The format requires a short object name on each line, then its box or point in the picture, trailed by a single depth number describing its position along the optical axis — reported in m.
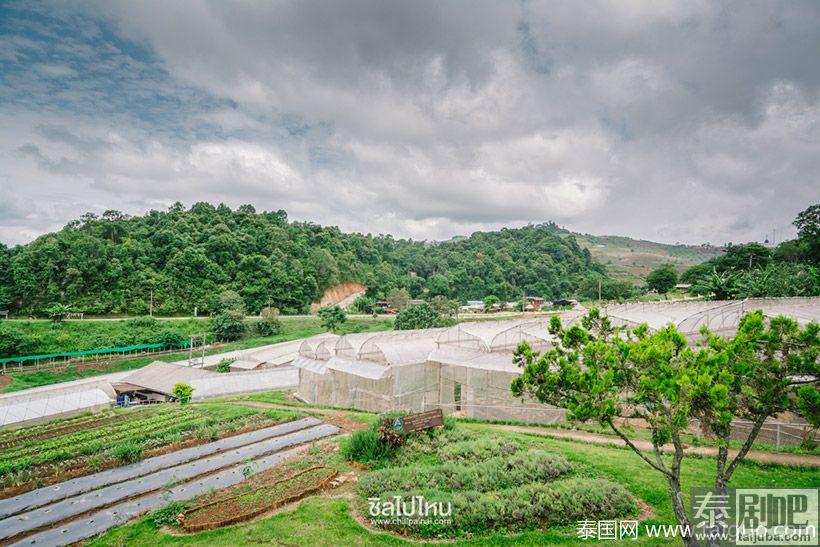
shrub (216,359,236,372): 38.03
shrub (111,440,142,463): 12.57
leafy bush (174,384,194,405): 25.50
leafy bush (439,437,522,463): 11.30
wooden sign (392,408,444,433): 12.24
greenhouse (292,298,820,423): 17.27
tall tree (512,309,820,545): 5.65
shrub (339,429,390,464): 11.67
